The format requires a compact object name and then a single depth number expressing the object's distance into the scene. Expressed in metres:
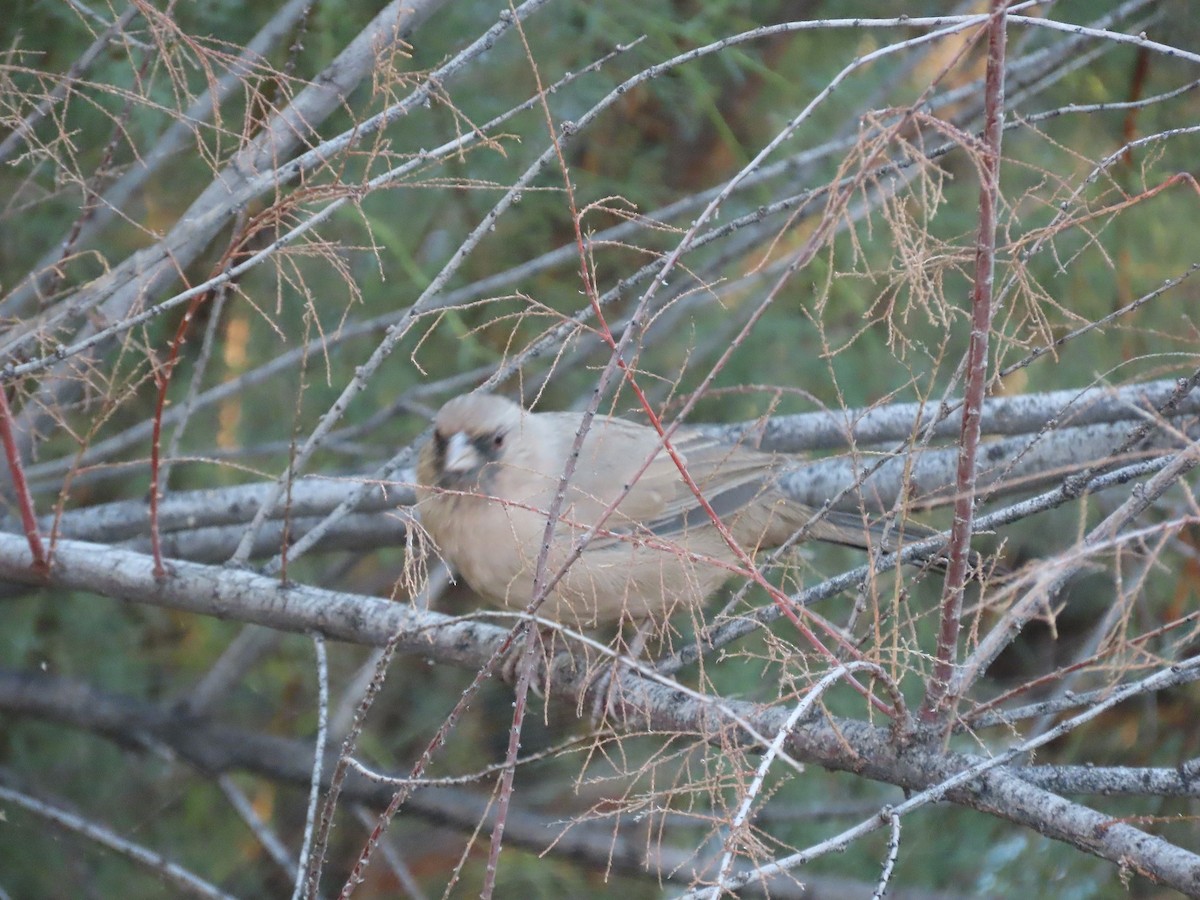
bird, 6.38
